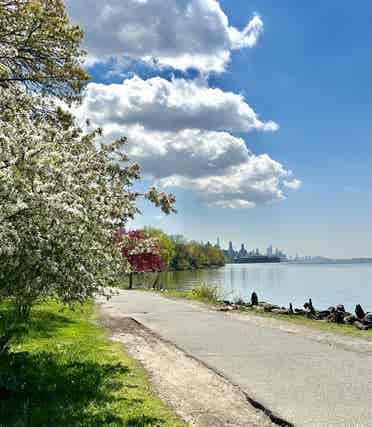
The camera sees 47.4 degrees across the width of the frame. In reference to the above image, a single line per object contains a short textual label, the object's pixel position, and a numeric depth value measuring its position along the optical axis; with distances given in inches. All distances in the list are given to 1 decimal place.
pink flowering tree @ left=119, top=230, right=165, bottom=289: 396.2
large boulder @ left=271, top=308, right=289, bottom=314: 765.3
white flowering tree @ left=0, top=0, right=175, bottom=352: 242.7
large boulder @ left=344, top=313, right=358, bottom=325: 634.2
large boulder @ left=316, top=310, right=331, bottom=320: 715.8
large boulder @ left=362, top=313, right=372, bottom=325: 590.6
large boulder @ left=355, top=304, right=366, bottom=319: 715.4
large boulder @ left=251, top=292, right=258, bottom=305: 925.2
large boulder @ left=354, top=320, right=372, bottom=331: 565.9
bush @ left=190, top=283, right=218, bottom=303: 1088.3
